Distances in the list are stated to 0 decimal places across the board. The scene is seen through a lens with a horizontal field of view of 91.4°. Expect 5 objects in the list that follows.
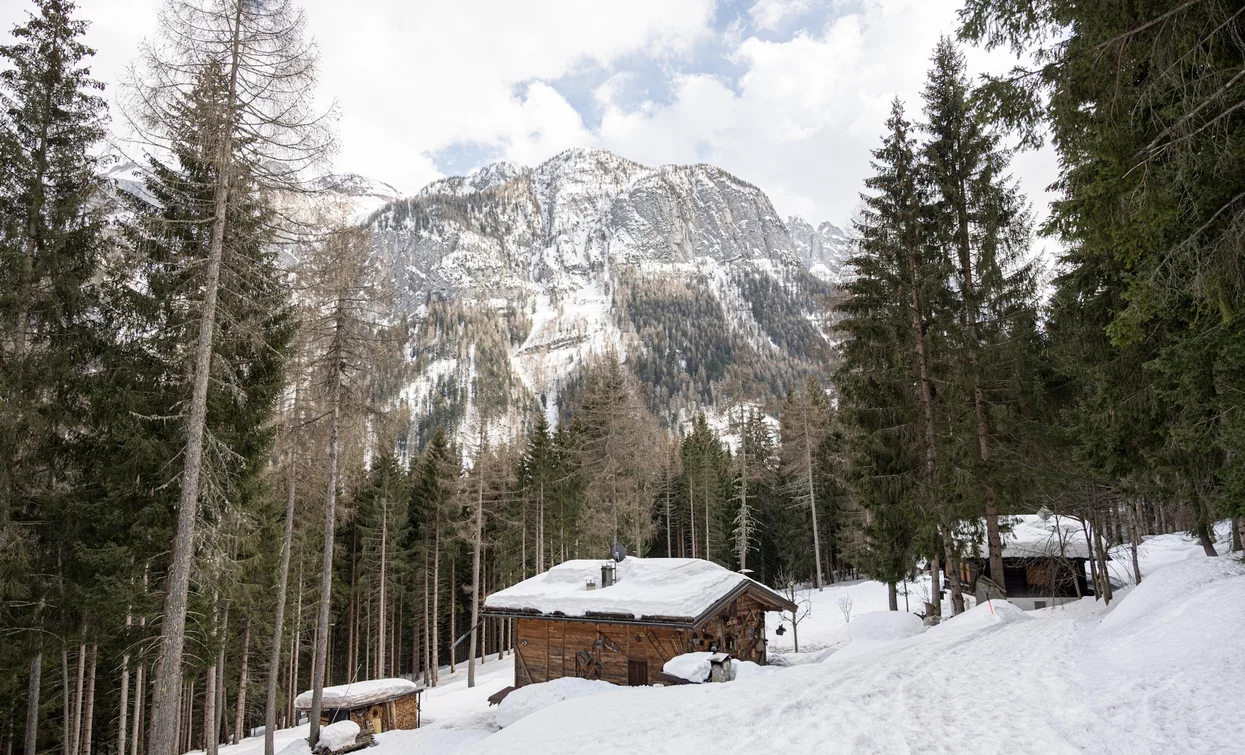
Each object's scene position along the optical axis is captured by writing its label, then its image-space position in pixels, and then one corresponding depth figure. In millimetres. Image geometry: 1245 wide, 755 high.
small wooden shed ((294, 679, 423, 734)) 20562
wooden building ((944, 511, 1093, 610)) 23156
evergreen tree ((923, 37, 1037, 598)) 15570
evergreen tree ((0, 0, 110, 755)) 11672
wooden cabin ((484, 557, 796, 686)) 17031
